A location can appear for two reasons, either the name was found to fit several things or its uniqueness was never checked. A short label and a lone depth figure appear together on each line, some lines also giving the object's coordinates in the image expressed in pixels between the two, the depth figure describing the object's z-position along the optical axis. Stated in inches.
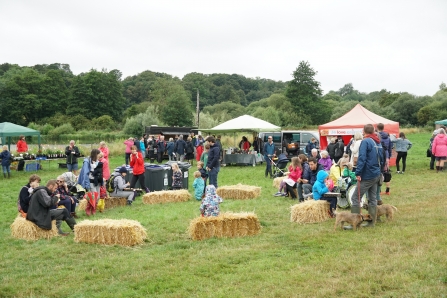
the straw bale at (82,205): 478.6
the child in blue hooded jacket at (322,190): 396.7
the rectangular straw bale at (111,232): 323.0
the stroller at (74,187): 504.0
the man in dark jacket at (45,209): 350.0
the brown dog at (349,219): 331.3
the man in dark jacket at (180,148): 959.6
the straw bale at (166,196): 518.6
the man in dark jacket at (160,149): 1034.1
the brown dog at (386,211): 354.6
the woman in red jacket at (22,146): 946.1
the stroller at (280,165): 712.4
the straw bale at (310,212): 373.7
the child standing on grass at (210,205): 357.1
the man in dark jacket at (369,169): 329.4
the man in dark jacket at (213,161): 517.3
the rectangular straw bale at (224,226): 329.7
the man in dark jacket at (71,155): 726.9
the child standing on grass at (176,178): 584.4
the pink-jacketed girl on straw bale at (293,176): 493.9
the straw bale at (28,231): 354.6
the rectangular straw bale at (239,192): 527.8
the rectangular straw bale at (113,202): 502.3
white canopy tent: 945.1
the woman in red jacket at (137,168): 543.8
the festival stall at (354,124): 797.9
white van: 988.6
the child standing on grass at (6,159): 820.0
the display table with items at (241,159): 952.9
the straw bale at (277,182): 597.8
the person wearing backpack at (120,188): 514.3
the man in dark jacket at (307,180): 458.0
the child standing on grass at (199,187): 527.2
